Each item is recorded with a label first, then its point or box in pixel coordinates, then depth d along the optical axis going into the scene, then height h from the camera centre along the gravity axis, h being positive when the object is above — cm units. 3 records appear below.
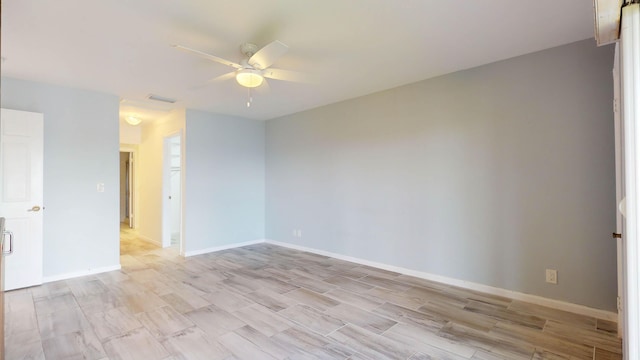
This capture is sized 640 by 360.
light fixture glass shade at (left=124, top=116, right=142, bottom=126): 537 +111
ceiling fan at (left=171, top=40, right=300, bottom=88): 236 +103
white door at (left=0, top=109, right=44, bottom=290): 343 -10
